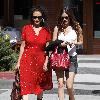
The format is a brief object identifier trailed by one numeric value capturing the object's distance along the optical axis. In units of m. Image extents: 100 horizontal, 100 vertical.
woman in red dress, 7.79
